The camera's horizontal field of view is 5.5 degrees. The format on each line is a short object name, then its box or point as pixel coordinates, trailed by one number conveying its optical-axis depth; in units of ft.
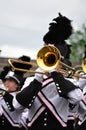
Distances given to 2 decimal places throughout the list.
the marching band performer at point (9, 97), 41.42
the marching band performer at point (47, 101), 33.56
